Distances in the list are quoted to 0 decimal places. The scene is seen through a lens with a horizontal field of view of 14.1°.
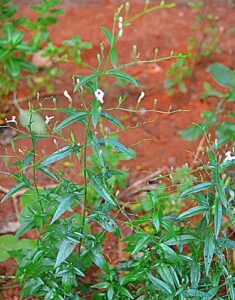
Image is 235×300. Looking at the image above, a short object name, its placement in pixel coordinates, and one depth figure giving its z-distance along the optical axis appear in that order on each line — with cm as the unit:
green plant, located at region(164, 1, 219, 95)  189
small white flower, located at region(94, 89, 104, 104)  112
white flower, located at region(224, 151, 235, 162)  115
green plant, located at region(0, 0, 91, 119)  168
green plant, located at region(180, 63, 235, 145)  157
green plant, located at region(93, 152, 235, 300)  116
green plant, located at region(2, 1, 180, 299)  117
